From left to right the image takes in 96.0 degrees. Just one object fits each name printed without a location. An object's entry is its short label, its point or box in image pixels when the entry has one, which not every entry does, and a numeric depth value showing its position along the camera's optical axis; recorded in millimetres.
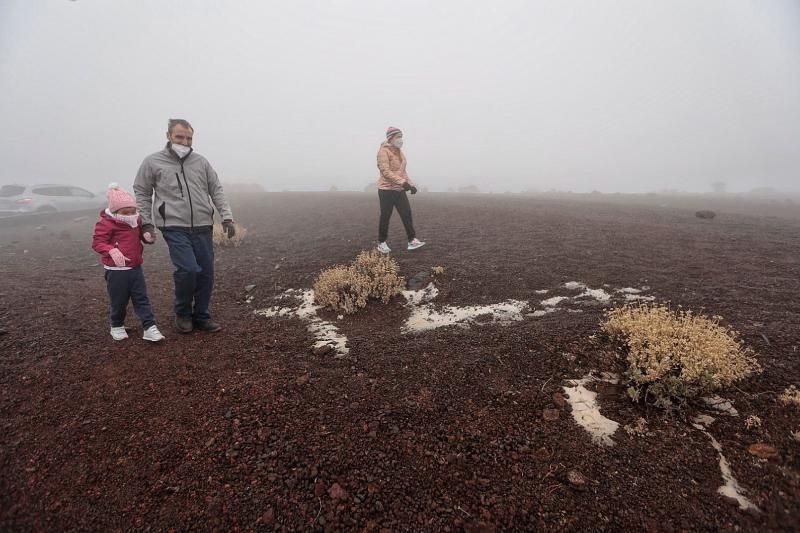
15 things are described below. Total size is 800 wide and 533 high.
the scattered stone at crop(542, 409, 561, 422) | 2881
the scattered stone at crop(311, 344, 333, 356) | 4083
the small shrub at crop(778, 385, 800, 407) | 2655
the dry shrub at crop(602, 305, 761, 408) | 2891
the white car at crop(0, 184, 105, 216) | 15117
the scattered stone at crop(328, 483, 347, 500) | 2305
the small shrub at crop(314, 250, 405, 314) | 5418
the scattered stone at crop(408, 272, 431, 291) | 6107
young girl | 3963
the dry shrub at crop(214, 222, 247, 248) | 10312
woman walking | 7078
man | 4141
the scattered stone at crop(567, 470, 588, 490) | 2291
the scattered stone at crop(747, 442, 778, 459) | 2350
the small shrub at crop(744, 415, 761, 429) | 2557
